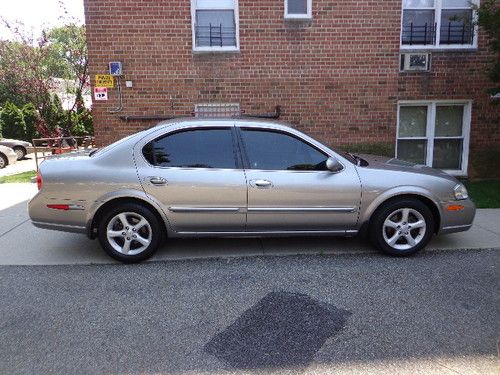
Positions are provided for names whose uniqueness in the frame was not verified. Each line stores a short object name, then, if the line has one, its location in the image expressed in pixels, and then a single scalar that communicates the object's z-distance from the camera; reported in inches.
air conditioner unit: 340.8
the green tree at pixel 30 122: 827.4
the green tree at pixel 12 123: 826.8
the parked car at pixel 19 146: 631.9
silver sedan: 173.2
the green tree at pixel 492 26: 272.8
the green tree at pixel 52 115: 737.6
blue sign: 321.4
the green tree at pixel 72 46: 682.8
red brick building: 323.3
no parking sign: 324.5
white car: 560.1
